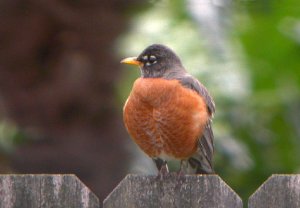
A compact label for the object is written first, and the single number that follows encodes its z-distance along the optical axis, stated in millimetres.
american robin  8016
